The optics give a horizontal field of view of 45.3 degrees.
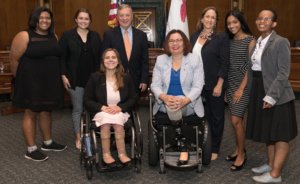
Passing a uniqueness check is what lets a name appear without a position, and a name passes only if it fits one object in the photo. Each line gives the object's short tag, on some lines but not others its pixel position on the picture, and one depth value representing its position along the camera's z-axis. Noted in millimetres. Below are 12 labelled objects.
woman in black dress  3469
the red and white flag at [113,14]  5729
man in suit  3697
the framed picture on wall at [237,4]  7691
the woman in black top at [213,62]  3311
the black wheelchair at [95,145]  3105
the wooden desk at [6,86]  5863
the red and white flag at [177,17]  5215
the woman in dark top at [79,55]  3697
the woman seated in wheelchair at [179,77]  3262
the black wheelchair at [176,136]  3240
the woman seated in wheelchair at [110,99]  3219
